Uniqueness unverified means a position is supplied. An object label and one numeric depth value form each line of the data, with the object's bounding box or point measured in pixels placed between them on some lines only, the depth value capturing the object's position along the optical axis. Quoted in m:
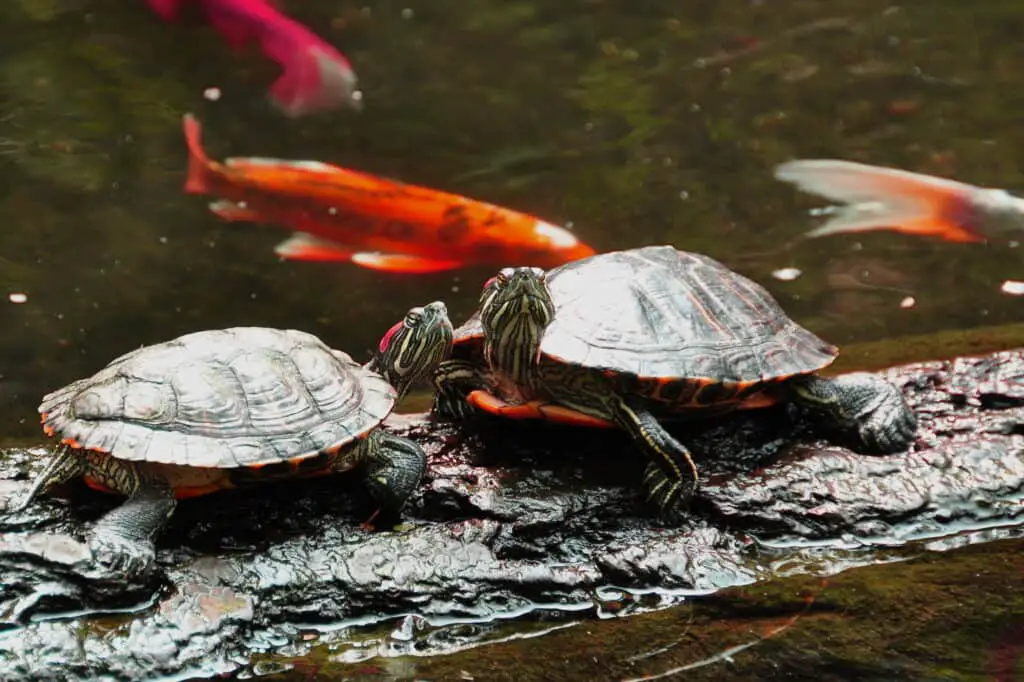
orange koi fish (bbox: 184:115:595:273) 12.42
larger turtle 6.92
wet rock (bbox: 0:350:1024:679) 5.95
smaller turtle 6.07
